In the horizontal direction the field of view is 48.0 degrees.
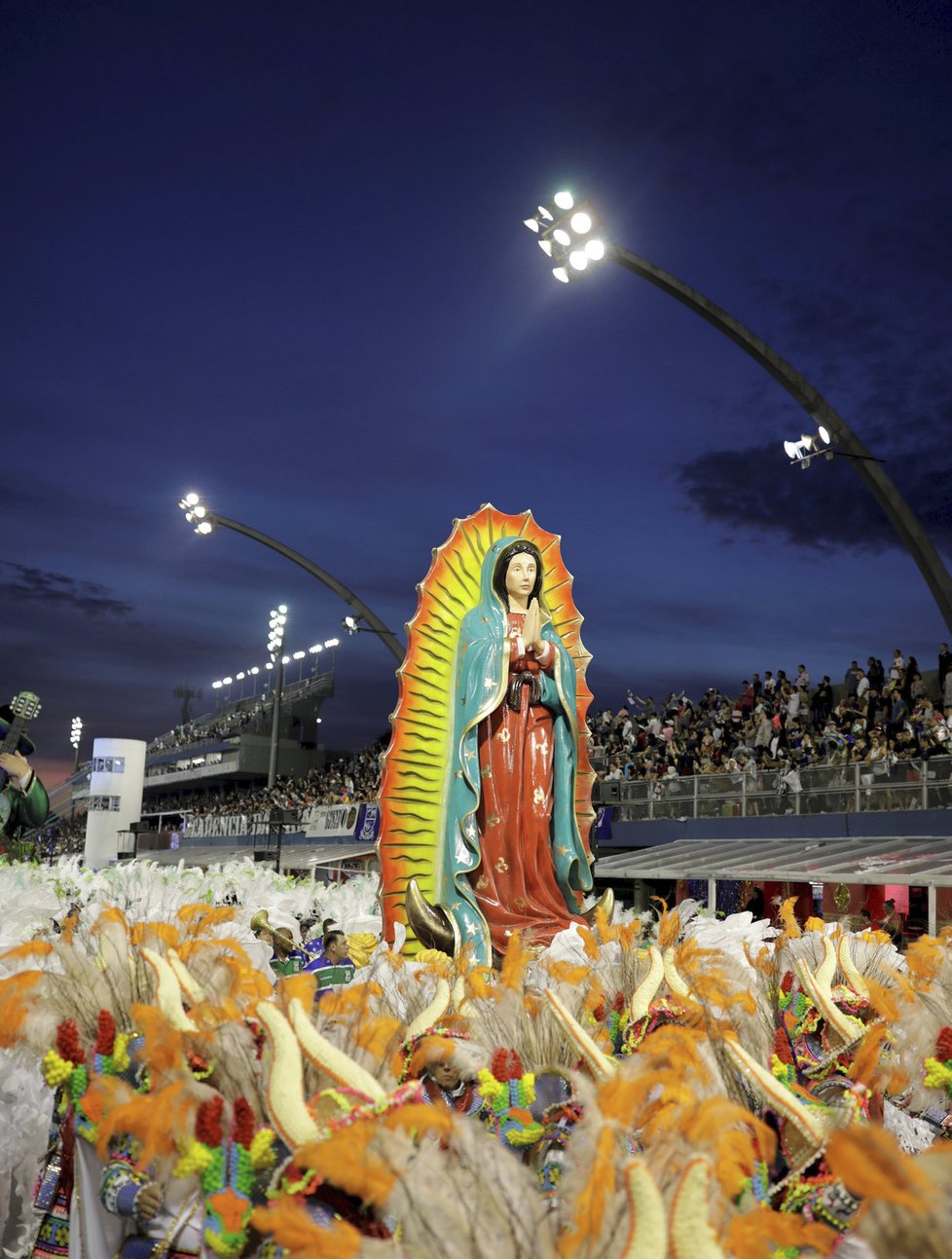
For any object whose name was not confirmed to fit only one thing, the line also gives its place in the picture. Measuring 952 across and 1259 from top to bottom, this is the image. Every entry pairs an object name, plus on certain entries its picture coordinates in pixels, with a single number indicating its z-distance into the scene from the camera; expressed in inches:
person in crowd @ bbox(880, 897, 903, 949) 402.8
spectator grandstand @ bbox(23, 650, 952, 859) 552.4
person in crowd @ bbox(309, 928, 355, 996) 208.5
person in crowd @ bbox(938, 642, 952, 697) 640.4
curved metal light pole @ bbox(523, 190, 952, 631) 323.9
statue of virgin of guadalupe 266.5
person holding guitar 440.8
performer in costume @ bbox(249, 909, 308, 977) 230.4
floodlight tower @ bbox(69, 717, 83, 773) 2886.3
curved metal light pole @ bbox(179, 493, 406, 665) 608.4
